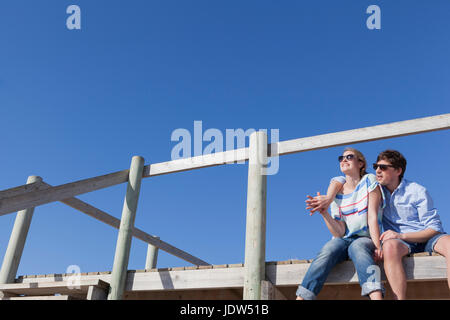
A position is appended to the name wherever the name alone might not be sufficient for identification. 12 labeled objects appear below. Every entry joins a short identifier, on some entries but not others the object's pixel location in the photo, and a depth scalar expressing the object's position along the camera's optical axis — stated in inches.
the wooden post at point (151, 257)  290.7
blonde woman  122.8
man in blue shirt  122.0
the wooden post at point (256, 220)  144.1
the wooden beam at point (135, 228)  213.6
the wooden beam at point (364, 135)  142.6
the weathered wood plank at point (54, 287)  168.6
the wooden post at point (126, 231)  171.6
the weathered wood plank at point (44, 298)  160.9
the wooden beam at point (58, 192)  138.7
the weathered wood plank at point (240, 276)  127.6
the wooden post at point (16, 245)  205.2
